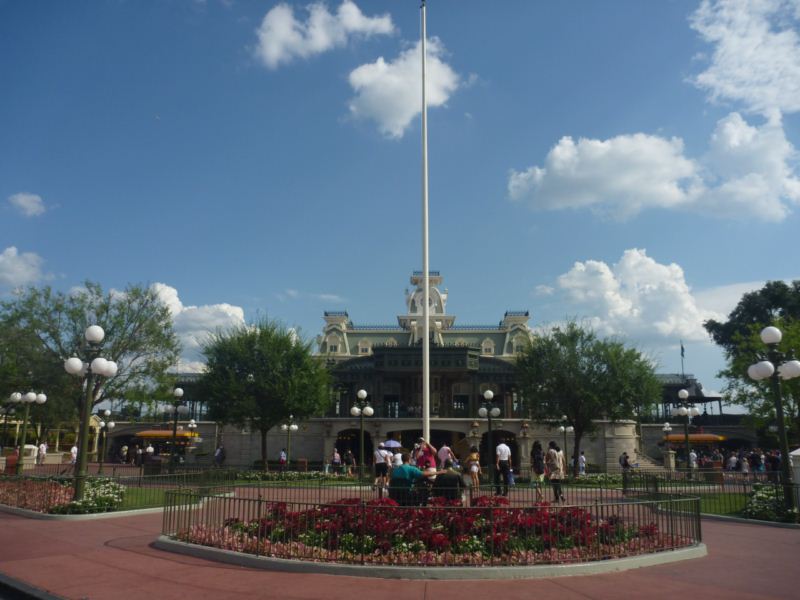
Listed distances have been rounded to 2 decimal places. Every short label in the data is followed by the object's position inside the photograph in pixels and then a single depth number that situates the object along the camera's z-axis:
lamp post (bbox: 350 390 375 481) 26.88
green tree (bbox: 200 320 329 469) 35.66
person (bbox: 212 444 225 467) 37.65
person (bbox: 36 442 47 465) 39.78
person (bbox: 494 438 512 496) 21.71
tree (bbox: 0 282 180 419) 36.38
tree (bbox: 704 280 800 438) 33.84
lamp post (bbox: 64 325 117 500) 16.09
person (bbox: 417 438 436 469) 14.71
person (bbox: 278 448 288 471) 37.33
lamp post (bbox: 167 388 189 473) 27.42
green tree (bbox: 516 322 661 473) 37.00
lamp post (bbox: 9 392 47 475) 24.03
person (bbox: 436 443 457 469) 20.99
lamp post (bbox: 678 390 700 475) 26.86
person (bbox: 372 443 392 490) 22.84
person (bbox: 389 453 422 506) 12.10
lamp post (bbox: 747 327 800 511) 15.47
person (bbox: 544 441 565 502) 18.72
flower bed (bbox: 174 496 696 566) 9.53
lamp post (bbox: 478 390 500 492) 25.87
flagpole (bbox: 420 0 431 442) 19.00
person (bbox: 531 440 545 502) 21.37
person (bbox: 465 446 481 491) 21.62
